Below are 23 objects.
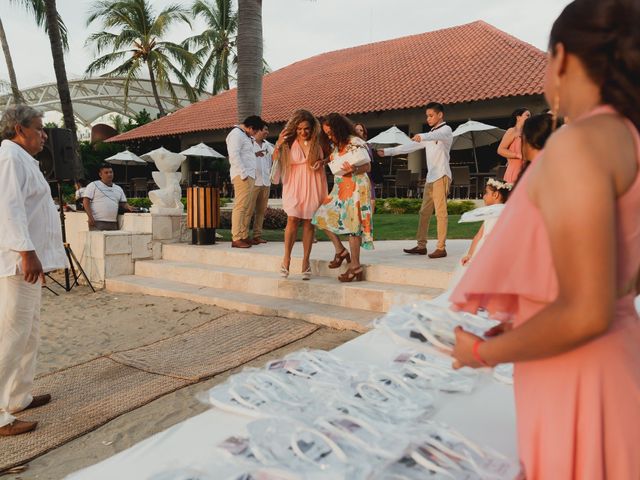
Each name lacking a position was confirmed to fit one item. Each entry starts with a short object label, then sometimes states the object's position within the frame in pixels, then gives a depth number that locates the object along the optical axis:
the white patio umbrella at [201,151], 18.80
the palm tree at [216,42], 28.75
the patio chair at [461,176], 15.28
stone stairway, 5.39
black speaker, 7.74
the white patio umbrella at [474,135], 14.35
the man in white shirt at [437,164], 6.07
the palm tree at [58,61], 12.77
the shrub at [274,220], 12.20
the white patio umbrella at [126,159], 21.95
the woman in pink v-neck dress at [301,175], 5.80
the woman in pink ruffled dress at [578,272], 0.82
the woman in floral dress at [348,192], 5.43
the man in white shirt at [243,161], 7.59
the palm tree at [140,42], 26.05
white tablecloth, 1.60
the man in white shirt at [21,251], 3.26
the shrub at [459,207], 14.49
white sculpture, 8.80
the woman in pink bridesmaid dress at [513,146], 5.46
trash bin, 8.27
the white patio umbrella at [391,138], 14.80
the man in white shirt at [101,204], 8.73
